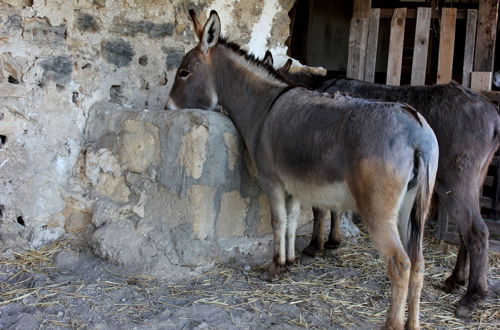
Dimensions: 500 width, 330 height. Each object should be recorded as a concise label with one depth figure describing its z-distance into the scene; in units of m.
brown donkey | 3.52
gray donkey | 2.80
